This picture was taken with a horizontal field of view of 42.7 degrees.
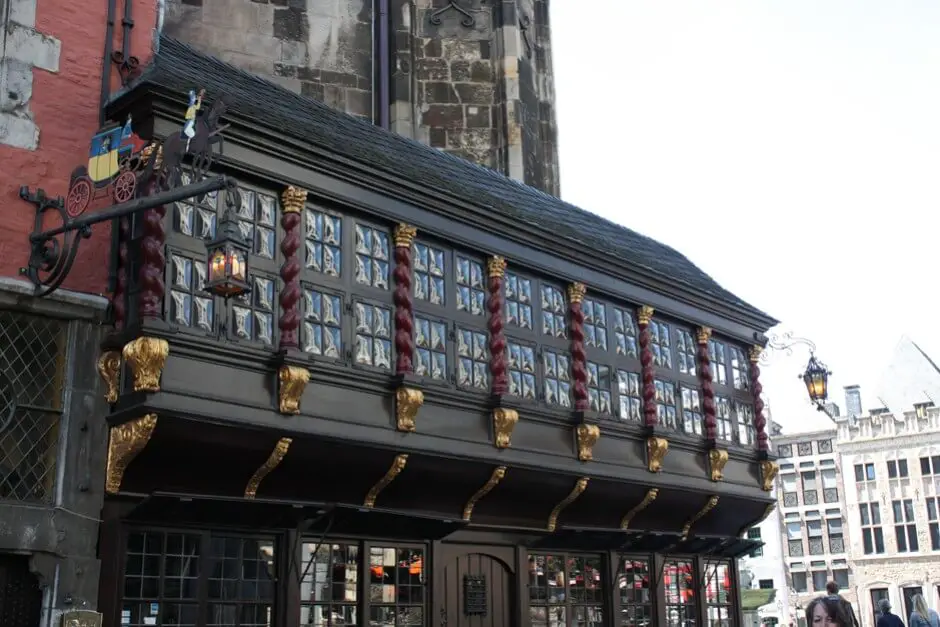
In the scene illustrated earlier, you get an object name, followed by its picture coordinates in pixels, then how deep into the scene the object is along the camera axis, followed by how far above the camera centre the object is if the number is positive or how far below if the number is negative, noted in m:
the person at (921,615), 15.02 +0.33
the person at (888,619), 15.05 +0.29
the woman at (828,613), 5.10 +0.13
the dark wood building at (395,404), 10.61 +2.50
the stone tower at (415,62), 20.19 +9.99
